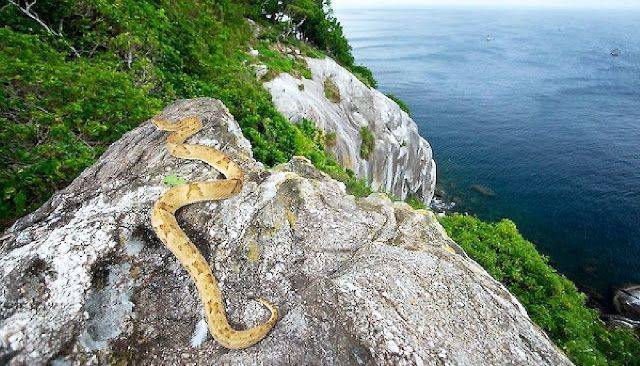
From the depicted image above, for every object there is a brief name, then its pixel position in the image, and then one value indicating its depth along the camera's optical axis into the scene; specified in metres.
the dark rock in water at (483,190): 52.76
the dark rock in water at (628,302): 34.53
